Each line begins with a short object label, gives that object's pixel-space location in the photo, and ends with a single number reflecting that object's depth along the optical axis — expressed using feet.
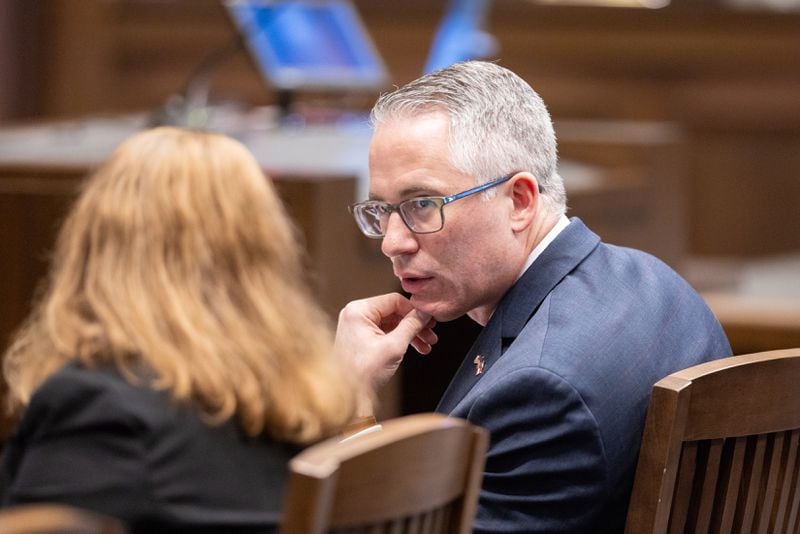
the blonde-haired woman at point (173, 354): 17.23
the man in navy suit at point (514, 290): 17.99
